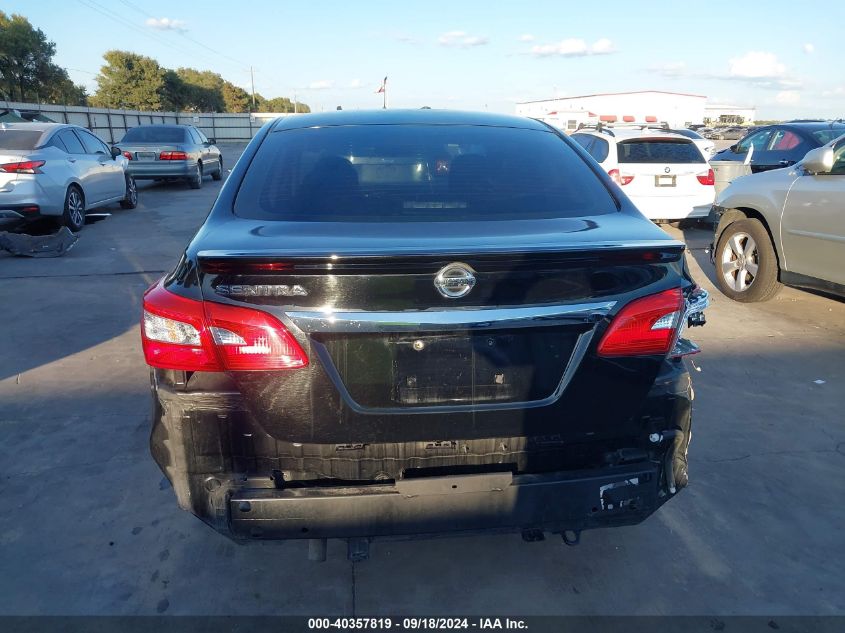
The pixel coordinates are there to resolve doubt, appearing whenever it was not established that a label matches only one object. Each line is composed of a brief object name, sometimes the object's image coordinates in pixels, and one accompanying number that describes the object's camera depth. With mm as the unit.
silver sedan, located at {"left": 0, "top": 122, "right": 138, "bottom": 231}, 9328
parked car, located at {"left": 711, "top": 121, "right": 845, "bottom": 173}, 11297
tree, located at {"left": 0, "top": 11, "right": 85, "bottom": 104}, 40719
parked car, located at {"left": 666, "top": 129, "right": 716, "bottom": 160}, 16453
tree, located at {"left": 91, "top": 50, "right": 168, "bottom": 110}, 57312
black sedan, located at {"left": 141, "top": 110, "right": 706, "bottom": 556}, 1988
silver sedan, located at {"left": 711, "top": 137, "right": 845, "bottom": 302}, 5492
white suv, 10281
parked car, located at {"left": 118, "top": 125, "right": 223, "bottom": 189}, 16453
